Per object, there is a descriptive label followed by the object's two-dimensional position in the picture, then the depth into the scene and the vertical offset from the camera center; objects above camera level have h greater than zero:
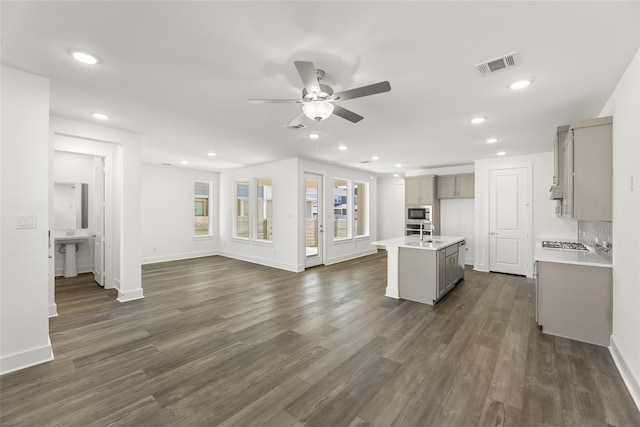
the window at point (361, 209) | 8.48 +0.09
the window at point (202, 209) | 8.23 +0.10
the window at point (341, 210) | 7.70 +0.07
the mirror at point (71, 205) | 5.55 +0.15
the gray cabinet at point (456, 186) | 6.93 +0.68
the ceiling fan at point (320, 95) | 1.96 +0.94
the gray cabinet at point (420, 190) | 7.30 +0.61
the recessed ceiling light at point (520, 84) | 2.58 +1.23
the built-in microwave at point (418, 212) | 7.30 +0.01
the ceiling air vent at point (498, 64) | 2.15 +1.22
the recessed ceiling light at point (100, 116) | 3.51 +1.25
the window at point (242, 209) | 7.82 +0.09
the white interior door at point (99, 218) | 4.93 -0.12
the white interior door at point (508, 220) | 5.82 -0.17
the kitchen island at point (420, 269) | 4.06 -0.88
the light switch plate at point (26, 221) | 2.45 -0.08
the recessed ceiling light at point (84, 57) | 2.12 +1.23
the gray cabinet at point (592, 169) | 2.72 +0.44
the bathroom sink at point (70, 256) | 5.54 -0.89
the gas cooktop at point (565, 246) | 4.02 -0.52
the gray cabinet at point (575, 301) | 2.83 -0.96
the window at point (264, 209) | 7.43 +0.09
